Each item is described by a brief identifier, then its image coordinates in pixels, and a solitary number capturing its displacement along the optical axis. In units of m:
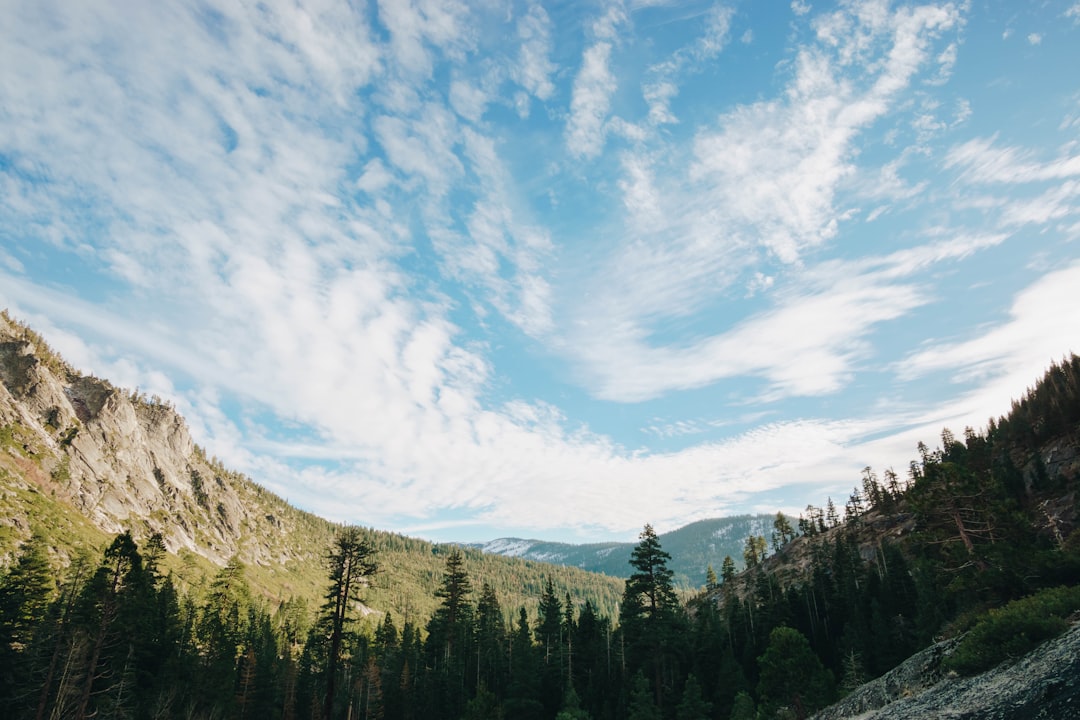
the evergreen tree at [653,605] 45.59
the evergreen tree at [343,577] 28.62
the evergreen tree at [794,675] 38.34
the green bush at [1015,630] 18.84
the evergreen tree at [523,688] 53.53
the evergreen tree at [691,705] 47.72
